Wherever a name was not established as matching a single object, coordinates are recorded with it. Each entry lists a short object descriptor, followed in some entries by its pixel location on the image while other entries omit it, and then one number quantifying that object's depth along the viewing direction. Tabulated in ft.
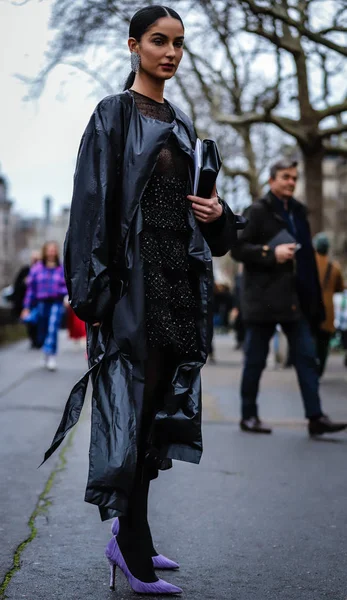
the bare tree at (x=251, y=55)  46.88
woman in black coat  11.68
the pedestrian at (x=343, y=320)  56.59
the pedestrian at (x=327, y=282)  42.29
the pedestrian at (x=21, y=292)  65.57
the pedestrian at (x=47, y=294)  48.65
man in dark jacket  25.21
